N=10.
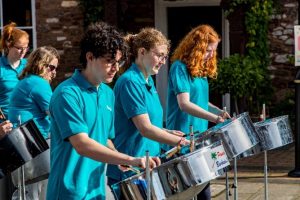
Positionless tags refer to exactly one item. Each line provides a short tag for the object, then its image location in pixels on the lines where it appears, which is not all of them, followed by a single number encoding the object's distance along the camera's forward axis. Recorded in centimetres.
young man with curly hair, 402
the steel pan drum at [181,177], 408
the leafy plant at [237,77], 1292
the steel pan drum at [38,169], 584
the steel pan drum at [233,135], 529
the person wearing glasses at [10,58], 774
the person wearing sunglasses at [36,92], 641
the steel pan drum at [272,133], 630
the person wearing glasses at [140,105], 495
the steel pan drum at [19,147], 485
